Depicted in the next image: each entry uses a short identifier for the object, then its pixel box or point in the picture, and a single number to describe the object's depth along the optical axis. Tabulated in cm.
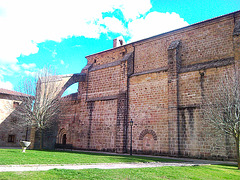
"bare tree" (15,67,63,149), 2133
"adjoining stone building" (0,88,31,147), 2873
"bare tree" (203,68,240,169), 1167
